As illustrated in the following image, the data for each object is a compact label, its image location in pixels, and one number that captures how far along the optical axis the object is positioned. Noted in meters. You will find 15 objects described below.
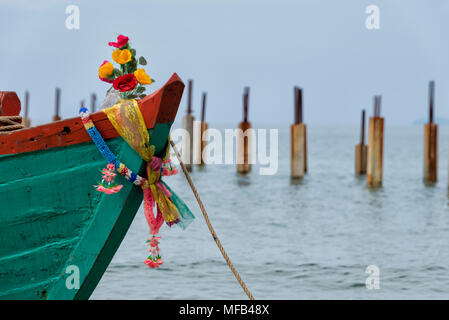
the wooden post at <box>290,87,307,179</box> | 39.25
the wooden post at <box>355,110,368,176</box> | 44.63
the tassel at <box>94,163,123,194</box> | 10.53
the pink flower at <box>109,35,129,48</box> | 10.71
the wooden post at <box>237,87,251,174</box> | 42.87
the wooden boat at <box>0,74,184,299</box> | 10.79
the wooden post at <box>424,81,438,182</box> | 38.91
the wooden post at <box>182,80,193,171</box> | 45.53
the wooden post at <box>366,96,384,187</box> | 36.44
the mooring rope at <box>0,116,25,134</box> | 11.67
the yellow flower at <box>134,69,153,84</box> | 10.78
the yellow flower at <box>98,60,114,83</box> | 10.89
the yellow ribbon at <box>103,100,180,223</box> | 10.43
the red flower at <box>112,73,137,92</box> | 10.76
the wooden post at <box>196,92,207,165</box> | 47.00
